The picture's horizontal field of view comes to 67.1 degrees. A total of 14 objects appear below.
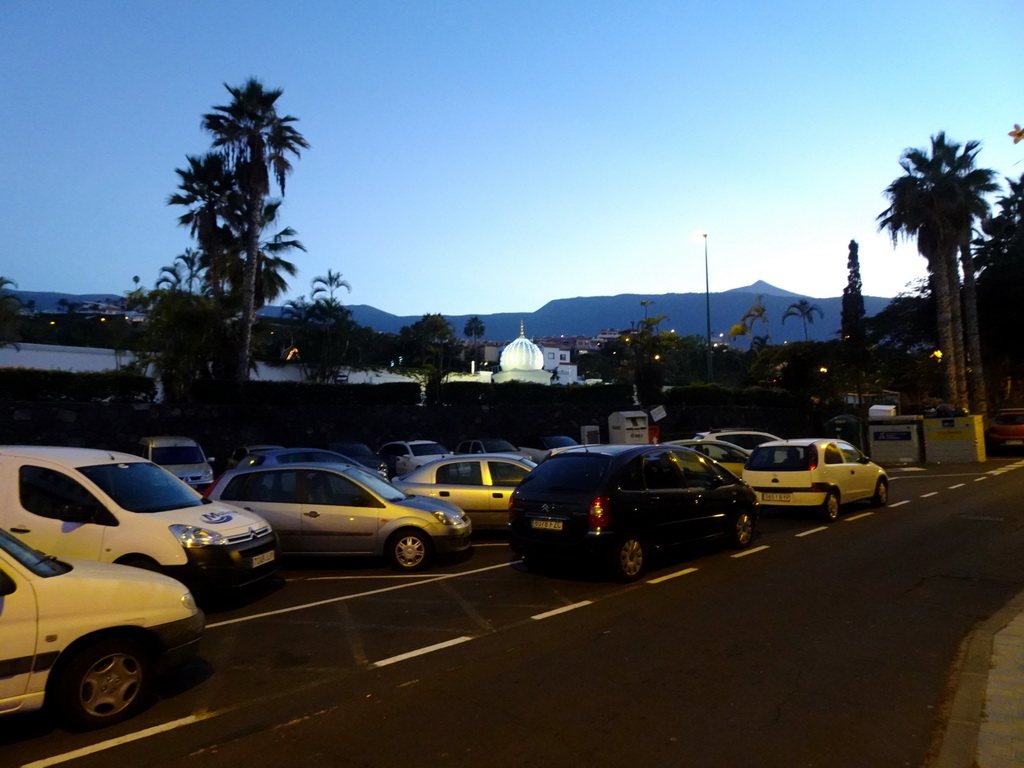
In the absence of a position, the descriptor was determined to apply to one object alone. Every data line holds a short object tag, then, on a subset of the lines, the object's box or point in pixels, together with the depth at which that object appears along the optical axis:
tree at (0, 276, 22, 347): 35.62
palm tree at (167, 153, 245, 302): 32.03
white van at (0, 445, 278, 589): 7.43
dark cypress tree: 73.81
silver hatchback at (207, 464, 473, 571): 10.19
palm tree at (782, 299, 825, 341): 112.09
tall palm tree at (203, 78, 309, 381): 30.98
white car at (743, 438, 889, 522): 14.12
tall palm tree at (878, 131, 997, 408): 36.56
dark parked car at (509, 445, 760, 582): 8.96
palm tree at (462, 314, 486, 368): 122.75
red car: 31.97
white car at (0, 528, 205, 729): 4.69
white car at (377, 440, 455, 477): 23.23
